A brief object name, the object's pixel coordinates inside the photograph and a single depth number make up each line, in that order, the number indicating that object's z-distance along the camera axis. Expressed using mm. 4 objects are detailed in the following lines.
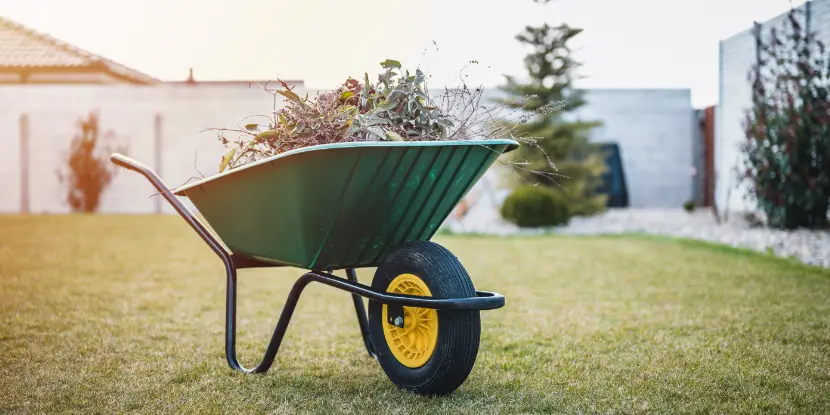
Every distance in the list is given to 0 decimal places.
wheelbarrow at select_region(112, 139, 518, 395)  2094
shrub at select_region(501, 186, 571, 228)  9695
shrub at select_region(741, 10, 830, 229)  7359
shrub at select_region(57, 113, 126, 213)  12398
